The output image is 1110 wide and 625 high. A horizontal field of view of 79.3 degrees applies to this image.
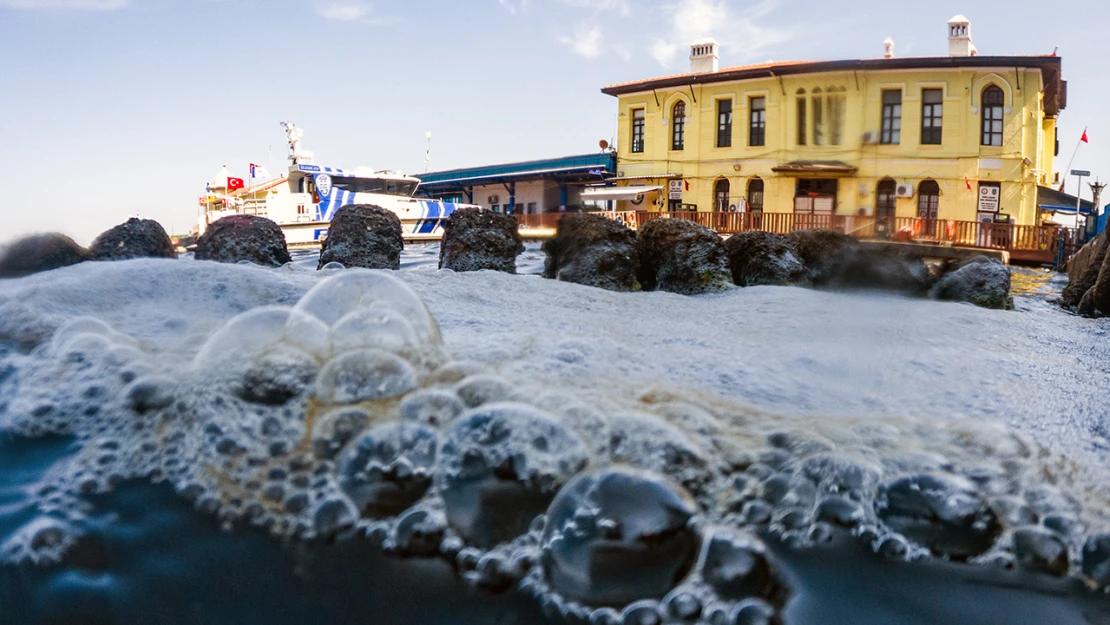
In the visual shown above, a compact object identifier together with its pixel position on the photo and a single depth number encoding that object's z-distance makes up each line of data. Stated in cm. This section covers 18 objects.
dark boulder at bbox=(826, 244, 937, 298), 603
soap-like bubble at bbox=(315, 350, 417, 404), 168
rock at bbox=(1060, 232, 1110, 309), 684
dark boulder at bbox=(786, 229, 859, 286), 612
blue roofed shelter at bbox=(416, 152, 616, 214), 2175
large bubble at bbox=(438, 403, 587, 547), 130
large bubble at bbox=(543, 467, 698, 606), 114
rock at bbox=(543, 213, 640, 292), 550
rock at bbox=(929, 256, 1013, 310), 618
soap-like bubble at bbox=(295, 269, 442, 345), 200
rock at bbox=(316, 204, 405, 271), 640
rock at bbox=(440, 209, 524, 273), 630
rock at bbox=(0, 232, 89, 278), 443
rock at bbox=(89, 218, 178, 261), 530
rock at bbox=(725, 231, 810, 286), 568
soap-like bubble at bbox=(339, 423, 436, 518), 137
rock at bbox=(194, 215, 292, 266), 613
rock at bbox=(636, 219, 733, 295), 545
